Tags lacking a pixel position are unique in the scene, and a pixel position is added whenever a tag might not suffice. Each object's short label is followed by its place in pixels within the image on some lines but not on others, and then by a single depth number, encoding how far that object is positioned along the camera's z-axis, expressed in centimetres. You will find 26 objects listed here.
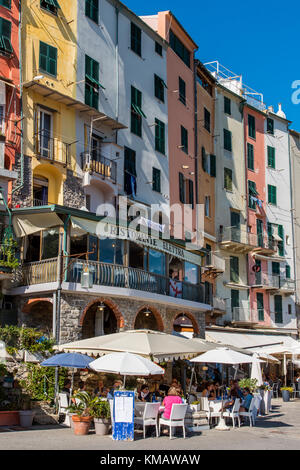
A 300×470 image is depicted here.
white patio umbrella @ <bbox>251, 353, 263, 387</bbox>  2741
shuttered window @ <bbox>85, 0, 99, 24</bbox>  2837
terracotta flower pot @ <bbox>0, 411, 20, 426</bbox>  1747
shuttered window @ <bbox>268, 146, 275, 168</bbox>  4700
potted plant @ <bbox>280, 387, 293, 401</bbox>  3256
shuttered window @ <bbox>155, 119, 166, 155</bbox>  3312
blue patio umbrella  1773
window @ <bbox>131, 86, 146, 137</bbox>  3108
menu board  1530
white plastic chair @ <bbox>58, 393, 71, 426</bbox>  1883
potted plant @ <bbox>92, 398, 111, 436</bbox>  1620
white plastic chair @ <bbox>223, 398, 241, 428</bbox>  1905
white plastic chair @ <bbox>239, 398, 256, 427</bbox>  1952
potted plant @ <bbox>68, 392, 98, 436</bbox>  1599
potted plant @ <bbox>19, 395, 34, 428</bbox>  1765
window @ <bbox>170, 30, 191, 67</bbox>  3638
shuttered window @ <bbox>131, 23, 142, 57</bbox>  3184
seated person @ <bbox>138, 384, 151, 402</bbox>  1850
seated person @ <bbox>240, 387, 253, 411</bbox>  1989
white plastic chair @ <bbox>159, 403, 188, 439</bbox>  1611
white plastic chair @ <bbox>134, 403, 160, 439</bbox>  1608
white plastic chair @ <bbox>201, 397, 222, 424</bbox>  1912
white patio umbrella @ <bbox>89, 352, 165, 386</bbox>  1554
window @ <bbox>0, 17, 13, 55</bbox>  2417
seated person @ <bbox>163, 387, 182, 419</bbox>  1642
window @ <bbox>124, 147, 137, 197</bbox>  2977
